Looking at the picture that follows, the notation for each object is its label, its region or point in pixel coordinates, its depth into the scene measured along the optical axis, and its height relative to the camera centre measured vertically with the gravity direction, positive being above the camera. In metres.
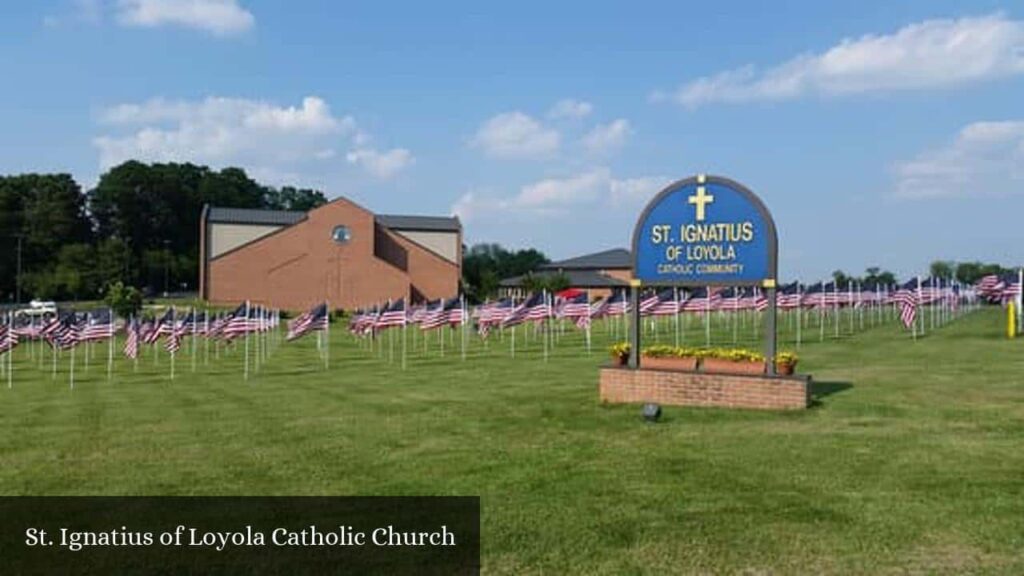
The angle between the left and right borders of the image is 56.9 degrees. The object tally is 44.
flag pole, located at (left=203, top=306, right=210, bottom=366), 37.28 -0.66
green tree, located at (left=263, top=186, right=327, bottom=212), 180.75 +22.17
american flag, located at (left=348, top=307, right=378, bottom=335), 40.53 -0.46
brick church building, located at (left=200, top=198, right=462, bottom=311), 96.69 +4.67
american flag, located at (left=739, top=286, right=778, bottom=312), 39.53 +0.46
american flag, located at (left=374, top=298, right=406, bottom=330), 36.28 -0.24
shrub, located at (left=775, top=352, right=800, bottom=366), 14.70 -0.75
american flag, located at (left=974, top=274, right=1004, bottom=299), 43.31 +1.10
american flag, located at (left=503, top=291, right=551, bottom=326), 36.84 -0.04
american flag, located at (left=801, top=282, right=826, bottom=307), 40.75 +0.51
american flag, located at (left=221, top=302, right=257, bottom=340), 33.44 -0.38
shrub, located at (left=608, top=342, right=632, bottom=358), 16.09 -0.68
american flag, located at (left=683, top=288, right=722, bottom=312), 39.81 +0.39
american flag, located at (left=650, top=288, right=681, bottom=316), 39.00 +0.21
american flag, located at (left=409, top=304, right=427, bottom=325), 39.85 -0.13
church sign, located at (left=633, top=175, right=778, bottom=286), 15.50 +1.25
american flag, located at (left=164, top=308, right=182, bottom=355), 34.38 -0.87
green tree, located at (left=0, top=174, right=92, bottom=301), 115.75 +11.87
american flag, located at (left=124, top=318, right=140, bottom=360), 35.16 -1.02
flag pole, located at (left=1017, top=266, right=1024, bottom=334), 35.33 +0.53
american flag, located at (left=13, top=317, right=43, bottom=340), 40.42 -0.71
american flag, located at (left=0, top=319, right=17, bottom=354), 30.86 -0.87
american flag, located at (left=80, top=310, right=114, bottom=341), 34.31 -0.63
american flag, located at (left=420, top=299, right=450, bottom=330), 36.47 -0.24
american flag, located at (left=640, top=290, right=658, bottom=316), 38.72 +0.25
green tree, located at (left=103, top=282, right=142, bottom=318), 74.41 +1.02
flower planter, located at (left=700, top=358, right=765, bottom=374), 14.91 -0.89
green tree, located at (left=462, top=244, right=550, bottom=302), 128.88 +8.10
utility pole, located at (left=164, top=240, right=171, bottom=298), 129.50 +6.79
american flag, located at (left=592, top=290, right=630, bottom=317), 42.07 +0.19
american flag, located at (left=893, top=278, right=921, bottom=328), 34.78 +0.32
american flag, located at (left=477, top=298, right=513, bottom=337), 37.41 -0.06
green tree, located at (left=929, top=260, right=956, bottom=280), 102.31 +4.81
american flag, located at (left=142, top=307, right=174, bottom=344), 36.56 -0.60
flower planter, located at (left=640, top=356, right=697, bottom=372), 15.34 -0.86
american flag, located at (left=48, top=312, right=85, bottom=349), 34.08 -0.80
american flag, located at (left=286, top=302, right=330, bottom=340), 33.31 -0.38
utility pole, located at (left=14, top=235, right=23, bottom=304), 109.32 +2.65
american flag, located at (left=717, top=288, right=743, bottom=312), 40.09 +0.34
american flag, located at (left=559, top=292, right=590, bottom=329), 37.94 +0.09
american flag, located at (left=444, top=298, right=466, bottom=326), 36.59 -0.09
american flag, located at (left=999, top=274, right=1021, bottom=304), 39.69 +0.98
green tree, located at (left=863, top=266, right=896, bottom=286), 51.27 +2.97
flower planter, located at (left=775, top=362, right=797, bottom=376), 14.76 -0.90
